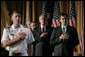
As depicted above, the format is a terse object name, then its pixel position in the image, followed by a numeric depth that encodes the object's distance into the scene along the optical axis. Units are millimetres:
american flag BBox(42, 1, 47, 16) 9500
